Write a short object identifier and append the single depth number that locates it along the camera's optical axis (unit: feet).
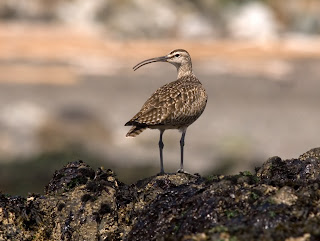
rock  48.65
